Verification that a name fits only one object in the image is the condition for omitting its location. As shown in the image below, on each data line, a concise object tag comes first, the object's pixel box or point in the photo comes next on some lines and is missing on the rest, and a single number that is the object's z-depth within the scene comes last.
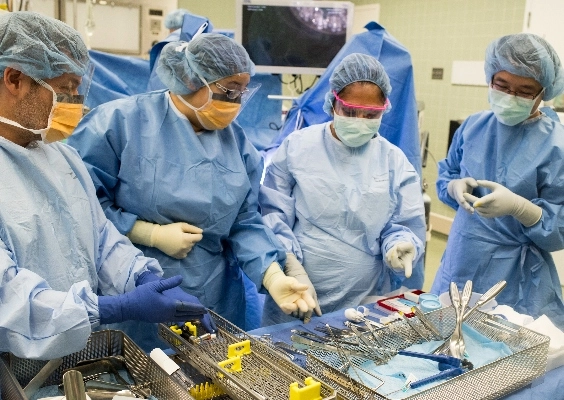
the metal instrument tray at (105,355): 1.09
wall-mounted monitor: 3.01
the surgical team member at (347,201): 1.88
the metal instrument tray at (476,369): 1.10
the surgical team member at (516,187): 1.96
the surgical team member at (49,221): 1.05
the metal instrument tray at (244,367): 1.07
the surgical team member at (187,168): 1.63
